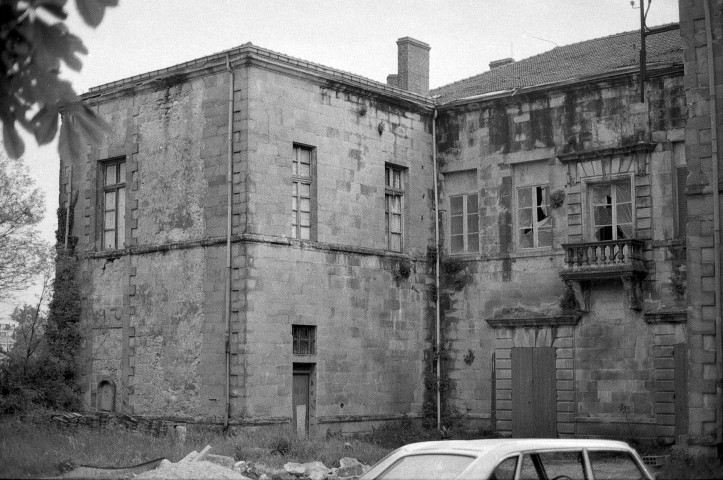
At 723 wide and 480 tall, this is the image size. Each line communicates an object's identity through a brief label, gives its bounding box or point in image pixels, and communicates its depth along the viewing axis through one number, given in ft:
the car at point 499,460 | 29.17
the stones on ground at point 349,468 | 57.72
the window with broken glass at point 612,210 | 77.77
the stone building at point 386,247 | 73.67
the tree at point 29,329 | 81.20
